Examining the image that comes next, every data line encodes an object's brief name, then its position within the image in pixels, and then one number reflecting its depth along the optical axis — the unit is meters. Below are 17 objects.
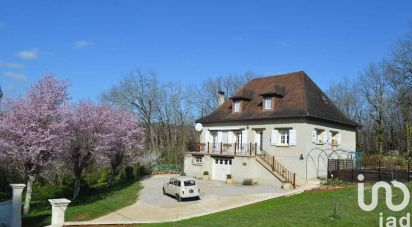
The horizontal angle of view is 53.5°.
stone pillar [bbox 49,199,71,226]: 15.98
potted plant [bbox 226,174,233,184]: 32.91
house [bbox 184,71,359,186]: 30.41
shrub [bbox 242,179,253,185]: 31.33
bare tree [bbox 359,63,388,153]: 55.66
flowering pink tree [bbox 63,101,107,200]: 26.44
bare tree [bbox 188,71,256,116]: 64.94
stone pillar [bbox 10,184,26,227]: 17.19
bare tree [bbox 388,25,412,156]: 41.69
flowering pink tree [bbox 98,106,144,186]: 30.69
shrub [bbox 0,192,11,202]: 27.34
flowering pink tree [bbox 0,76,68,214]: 22.12
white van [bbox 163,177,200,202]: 25.03
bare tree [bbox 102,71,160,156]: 60.28
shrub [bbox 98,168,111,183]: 39.00
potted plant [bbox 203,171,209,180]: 35.38
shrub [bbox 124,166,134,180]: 39.53
